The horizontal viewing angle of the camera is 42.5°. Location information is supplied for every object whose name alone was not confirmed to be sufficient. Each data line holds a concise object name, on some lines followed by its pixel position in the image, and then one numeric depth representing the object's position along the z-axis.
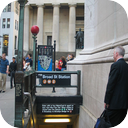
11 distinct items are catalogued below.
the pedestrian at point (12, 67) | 9.55
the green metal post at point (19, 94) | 3.36
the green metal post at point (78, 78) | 6.59
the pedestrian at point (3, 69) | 8.38
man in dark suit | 2.79
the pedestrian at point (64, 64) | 10.73
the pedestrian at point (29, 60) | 9.29
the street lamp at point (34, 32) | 7.86
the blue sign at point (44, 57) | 8.34
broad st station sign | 6.74
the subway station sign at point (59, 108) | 6.76
